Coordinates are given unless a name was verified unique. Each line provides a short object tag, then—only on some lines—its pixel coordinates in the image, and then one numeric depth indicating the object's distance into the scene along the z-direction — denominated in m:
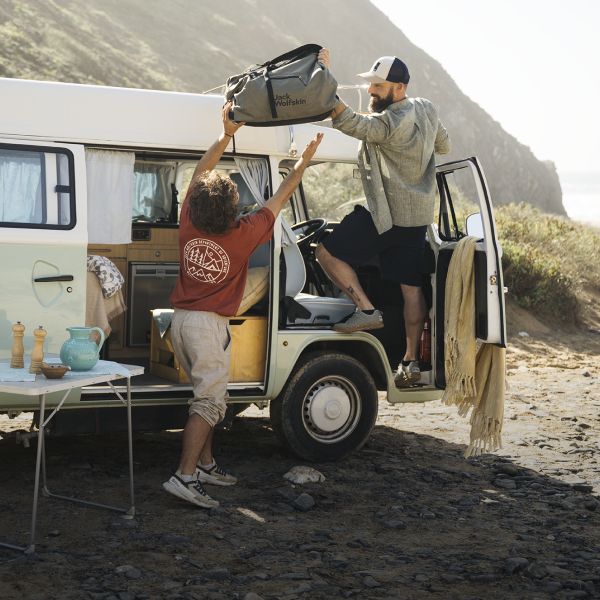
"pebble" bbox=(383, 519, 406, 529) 6.09
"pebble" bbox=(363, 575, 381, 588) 5.04
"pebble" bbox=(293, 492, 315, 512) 6.39
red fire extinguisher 7.70
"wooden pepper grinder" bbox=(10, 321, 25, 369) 5.73
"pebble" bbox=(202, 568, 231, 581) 5.06
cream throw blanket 7.28
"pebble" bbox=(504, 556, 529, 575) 5.29
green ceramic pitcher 5.63
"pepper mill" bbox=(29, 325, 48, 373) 5.57
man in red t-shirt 6.32
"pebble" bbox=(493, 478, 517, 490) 7.11
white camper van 6.37
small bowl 5.40
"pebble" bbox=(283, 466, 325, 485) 6.97
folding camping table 5.23
